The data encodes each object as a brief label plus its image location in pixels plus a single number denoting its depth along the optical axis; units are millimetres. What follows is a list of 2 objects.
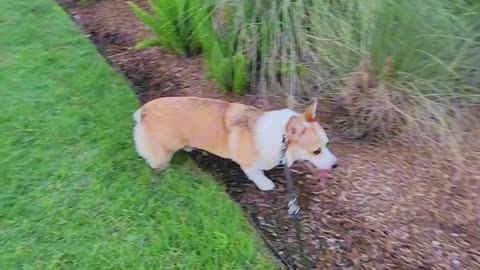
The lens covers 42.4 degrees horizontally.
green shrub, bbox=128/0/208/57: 3740
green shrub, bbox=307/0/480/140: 2949
